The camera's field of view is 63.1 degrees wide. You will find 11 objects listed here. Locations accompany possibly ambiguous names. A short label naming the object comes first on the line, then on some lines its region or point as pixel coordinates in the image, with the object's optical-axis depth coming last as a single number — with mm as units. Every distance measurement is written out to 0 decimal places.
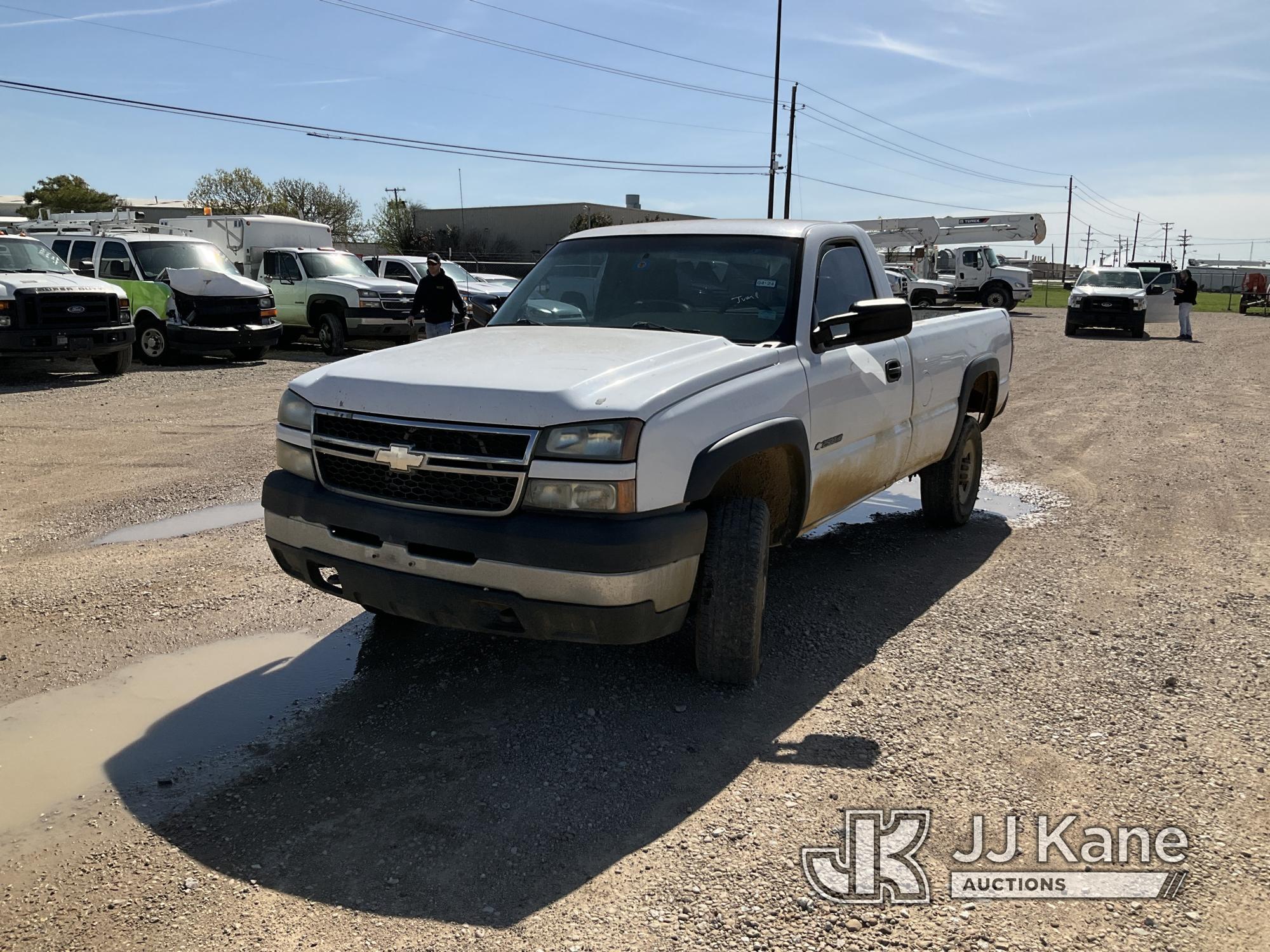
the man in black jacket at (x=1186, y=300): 25688
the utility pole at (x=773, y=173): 38281
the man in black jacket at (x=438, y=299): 13156
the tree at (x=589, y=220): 55703
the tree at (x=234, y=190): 79312
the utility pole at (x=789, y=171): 40344
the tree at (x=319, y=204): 78625
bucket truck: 36125
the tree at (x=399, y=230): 62062
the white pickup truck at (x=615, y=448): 3449
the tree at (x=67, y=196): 69125
